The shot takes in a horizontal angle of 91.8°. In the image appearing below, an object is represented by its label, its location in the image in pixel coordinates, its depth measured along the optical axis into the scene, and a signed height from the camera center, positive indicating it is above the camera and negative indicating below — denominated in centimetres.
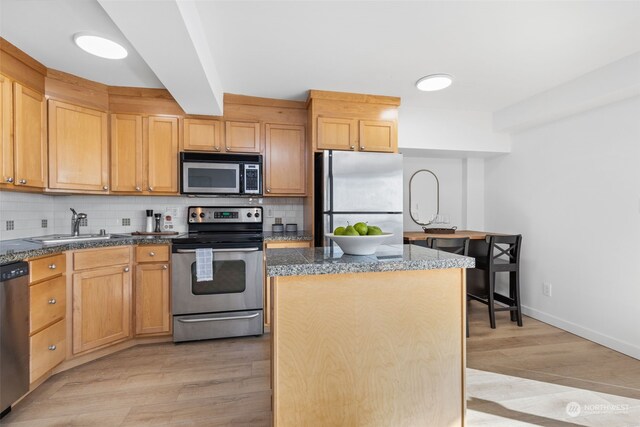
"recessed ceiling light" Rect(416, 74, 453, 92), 260 +113
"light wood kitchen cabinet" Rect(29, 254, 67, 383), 190 -66
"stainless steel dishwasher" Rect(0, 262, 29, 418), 166 -68
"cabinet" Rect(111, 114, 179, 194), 286 +55
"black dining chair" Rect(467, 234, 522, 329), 305 -62
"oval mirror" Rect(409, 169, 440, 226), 405 +21
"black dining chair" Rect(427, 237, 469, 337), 288 -29
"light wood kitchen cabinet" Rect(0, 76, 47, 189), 208 +54
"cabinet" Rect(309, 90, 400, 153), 300 +90
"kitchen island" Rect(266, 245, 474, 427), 127 -55
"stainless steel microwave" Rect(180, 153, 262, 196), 298 +38
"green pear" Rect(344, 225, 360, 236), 142 -9
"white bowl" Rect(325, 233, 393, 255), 140 -14
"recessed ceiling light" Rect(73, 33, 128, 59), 196 +109
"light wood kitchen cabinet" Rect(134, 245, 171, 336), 264 -67
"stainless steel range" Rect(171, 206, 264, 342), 267 -65
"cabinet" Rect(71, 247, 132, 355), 230 -67
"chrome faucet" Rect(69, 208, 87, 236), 275 -8
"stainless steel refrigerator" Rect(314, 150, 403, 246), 285 +20
